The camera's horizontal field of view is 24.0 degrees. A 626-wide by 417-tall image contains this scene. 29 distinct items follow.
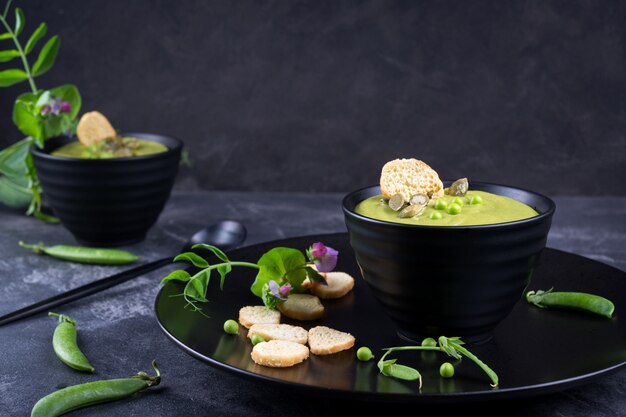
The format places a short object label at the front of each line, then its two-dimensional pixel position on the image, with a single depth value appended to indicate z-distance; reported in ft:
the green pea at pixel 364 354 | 2.67
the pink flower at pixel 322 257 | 3.00
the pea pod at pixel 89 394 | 2.67
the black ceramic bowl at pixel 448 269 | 2.65
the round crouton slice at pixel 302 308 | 2.93
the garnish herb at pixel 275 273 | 2.94
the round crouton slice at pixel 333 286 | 3.04
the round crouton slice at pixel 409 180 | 2.85
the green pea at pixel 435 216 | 2.72
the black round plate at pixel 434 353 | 2.54
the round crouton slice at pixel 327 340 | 2.71
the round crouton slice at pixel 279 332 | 2.77
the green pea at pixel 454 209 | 2.75
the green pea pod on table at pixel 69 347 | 2.88
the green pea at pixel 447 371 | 2.58
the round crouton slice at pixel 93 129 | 3.75
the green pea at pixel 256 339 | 2.75
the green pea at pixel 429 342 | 2.71
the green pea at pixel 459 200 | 2.79
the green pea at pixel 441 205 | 2.77
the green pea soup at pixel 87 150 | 3.74
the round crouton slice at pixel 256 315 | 2.86
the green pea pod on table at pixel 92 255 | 3.64
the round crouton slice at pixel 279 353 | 2.63
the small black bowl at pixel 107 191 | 3.66
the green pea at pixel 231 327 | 2.81
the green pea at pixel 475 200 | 2.83
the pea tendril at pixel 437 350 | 2.58
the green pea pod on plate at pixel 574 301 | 2.85
